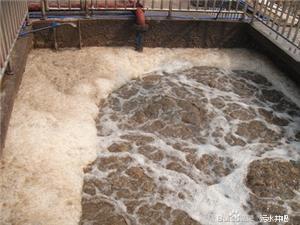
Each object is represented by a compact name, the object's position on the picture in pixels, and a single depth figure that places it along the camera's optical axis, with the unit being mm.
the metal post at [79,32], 7955
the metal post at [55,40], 7812
